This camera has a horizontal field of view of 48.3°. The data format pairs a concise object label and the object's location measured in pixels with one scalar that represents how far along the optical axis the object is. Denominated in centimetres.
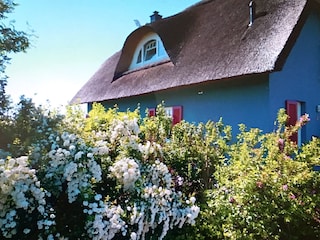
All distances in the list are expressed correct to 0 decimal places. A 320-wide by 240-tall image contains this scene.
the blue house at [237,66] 857
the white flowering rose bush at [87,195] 280
